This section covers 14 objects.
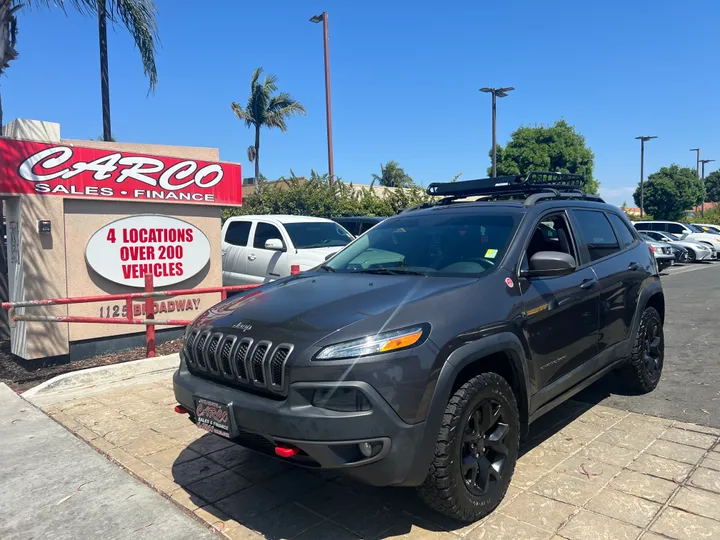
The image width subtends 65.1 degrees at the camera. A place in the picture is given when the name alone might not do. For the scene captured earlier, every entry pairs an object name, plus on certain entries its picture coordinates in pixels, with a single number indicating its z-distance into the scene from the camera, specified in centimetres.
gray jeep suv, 273
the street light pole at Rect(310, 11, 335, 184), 1677
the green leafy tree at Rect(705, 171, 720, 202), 8744
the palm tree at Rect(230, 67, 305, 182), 3372
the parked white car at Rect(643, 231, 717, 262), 2403
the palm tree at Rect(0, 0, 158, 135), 838
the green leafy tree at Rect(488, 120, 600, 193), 3703
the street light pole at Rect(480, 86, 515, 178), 2079
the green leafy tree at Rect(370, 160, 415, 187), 5381
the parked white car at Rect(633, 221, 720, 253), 2517
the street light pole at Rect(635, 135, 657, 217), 3619
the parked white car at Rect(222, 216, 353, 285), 953
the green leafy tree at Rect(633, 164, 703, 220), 4312
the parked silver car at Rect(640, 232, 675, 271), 1708
